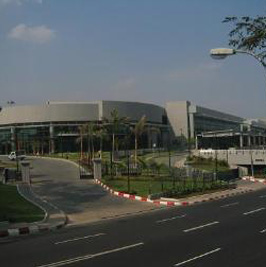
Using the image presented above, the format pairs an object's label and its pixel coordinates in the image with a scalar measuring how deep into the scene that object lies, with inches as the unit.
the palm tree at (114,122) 2254.1
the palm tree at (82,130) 2389.9
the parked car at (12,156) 2412.4
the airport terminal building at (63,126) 3124.5
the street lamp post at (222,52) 357.4
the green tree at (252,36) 348.2
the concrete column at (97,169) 1397.9
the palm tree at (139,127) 2317.8
